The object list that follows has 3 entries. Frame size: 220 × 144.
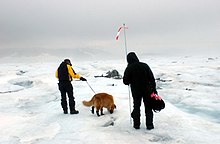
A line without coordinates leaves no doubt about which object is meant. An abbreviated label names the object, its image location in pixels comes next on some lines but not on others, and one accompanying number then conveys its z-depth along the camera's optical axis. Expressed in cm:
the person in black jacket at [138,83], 518
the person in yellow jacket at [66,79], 702
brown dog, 673
